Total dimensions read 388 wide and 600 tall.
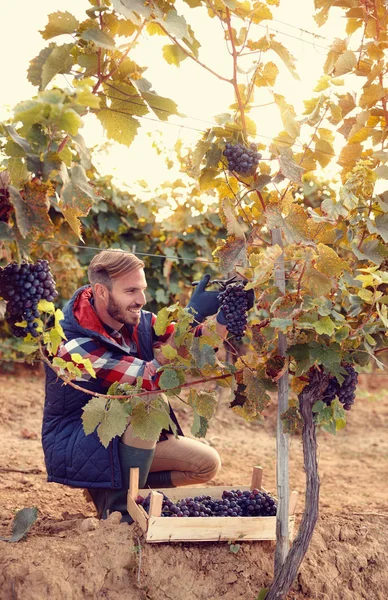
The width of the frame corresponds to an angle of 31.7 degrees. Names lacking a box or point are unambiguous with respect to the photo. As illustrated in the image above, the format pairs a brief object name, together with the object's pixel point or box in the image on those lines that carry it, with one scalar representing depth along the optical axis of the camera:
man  2.89
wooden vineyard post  2.54
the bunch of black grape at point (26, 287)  2.10
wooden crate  2.57
